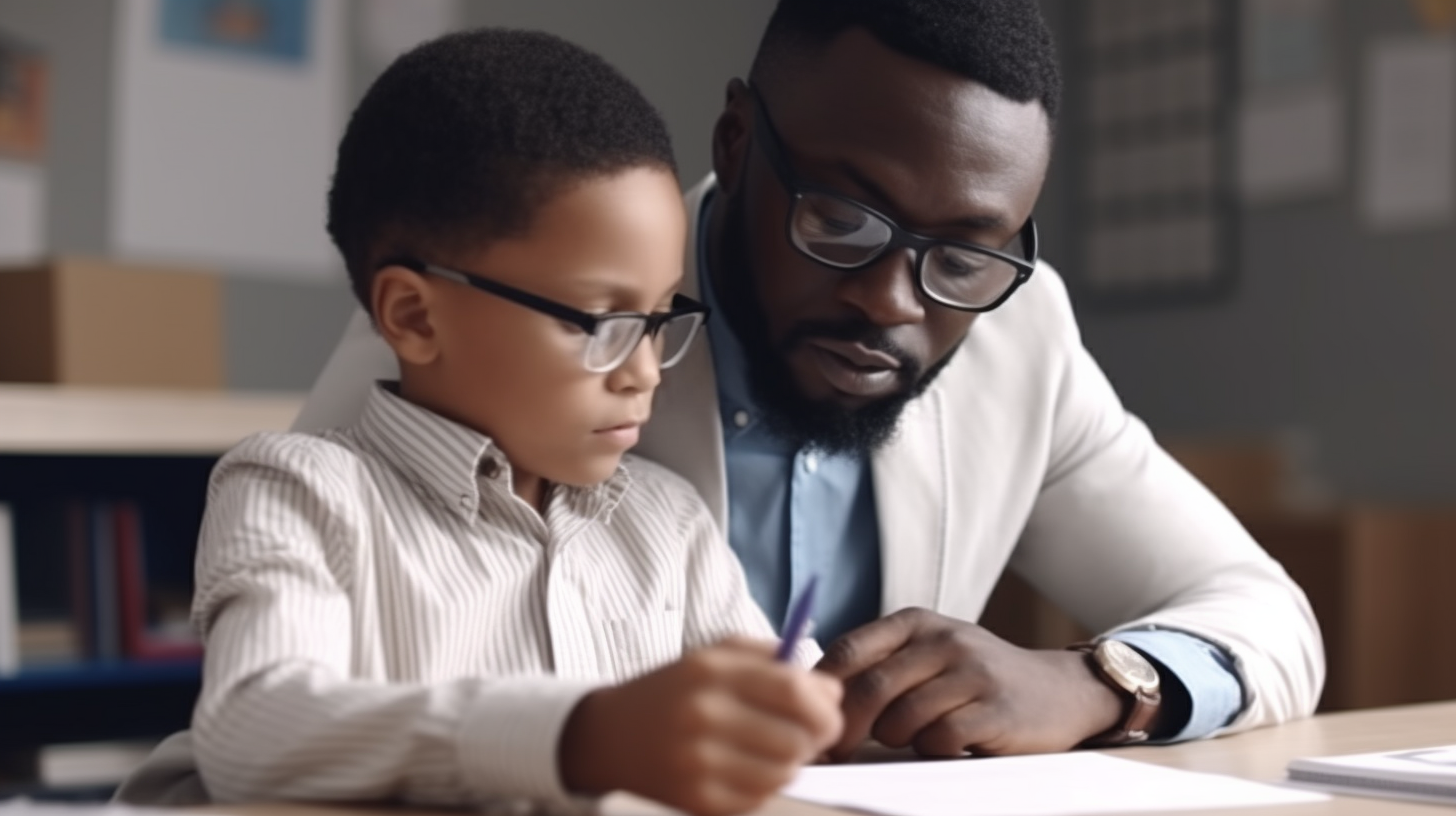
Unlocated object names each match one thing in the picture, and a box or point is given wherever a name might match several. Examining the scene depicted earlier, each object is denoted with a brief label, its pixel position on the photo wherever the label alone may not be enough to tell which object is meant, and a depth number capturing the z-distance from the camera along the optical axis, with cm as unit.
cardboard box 239
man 120
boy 85
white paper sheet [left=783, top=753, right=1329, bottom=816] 89
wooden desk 93
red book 251
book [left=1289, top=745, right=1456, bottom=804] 97
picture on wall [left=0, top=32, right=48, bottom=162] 291
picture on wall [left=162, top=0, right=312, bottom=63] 312
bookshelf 230
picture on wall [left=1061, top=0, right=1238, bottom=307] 368
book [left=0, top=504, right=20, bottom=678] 236
